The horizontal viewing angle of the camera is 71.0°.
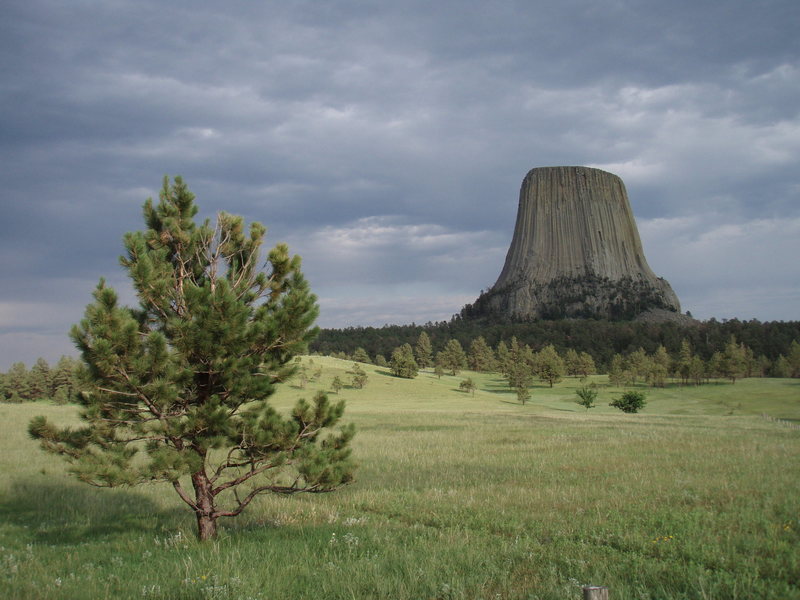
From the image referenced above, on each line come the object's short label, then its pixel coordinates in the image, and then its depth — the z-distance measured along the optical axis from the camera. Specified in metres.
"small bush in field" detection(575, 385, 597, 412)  64.94
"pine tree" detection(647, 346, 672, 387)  94.12
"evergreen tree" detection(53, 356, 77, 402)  83.44
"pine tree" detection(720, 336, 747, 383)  89.81
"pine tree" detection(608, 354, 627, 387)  95.94
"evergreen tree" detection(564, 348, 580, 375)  113.85
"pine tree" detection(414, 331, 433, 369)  130.62
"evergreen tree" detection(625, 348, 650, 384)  99.38
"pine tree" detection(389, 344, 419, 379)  94.88
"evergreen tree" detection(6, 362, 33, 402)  82.44
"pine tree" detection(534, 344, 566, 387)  100.88
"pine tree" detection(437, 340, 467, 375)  115.69
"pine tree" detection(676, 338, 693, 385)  92.94
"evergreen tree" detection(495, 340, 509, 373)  118.99
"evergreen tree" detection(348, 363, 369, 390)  79.81
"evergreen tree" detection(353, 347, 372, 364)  126.00
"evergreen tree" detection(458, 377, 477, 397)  81.31
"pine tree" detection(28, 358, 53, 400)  84.62
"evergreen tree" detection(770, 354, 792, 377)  104.51
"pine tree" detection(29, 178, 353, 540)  8.41
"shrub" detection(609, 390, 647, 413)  62.16
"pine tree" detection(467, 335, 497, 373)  129.12
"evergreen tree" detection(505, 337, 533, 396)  79.03
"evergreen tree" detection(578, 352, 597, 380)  108.88
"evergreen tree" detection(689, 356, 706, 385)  92.50
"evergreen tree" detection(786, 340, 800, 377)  100.44
